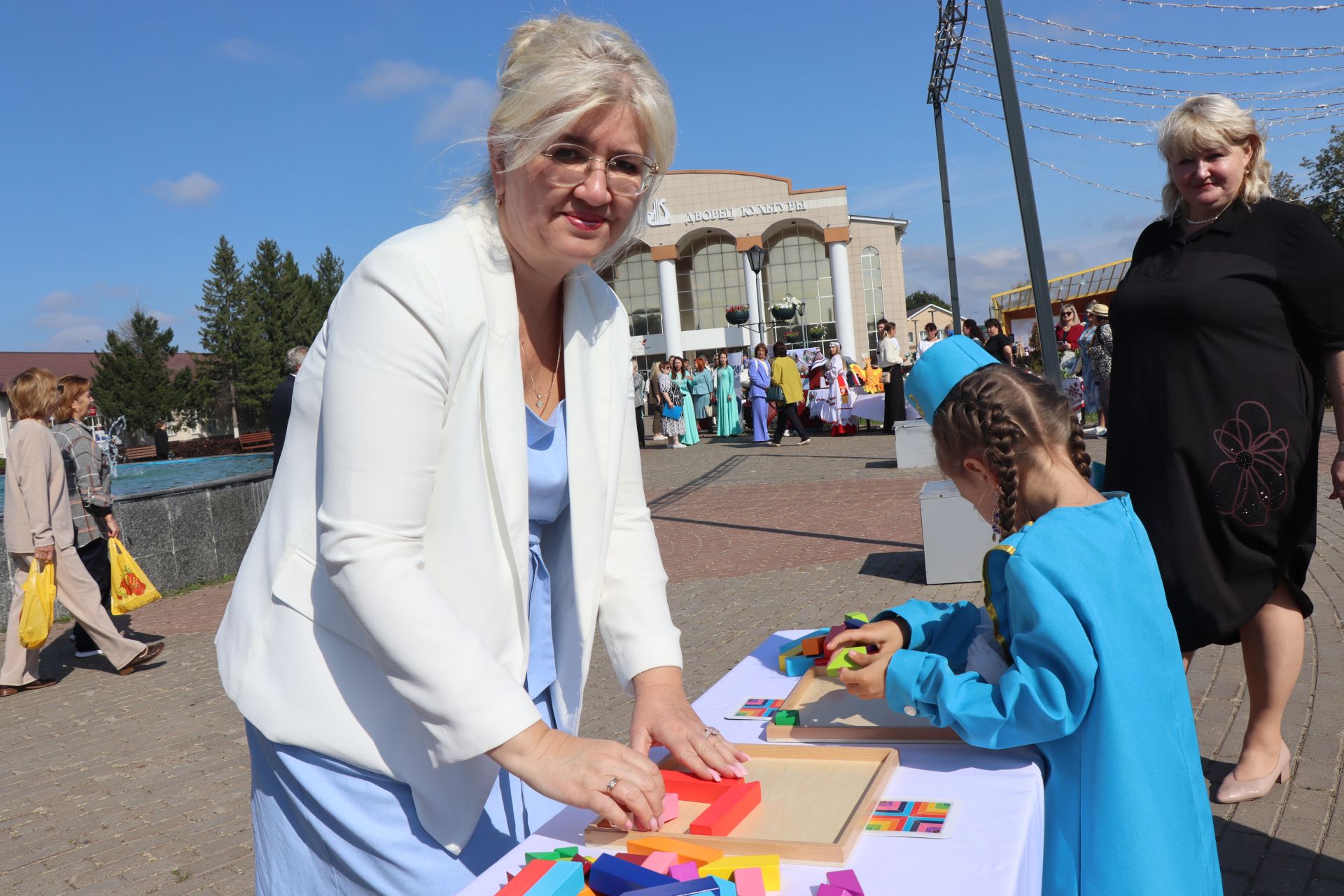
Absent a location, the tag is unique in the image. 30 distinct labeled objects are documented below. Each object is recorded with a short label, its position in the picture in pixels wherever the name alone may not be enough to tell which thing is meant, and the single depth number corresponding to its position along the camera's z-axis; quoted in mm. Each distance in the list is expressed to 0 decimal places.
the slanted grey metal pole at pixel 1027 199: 6441
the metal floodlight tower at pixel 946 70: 16539
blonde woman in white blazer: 1352
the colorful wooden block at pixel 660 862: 1255
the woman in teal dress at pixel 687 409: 23109
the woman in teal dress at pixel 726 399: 23938
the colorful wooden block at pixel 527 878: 1217
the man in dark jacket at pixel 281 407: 7230
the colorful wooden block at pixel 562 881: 1201
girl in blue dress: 1660
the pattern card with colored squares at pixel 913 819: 1412
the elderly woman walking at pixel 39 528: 6668
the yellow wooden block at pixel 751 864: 1261
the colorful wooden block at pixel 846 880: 1203
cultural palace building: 53906
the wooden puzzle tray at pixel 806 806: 1342
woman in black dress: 3227
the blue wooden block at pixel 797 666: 2221
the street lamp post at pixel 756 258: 22125
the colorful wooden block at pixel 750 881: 1222
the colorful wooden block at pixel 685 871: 1217
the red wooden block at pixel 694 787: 1519
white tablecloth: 1276
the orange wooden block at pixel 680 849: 1290
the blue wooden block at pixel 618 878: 1196
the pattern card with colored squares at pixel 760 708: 1975
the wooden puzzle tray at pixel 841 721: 1777
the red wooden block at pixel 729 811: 1400
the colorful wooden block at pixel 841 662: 1934
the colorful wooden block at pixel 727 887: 1172
